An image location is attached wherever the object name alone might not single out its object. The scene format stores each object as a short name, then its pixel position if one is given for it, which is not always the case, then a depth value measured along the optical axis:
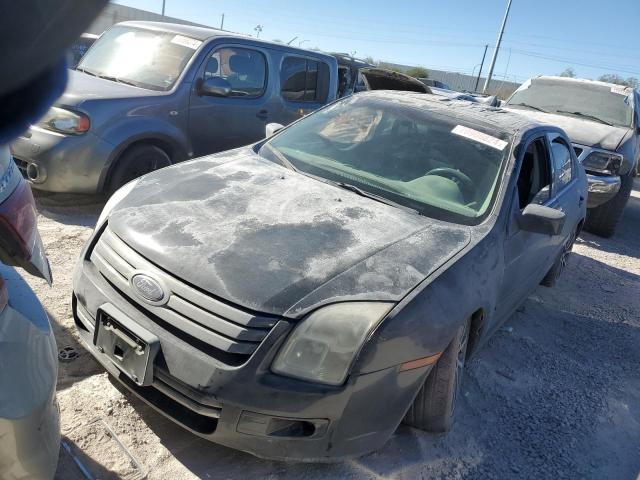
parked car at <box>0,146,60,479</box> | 1.25
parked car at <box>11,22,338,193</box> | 4.27
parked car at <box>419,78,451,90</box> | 17.65
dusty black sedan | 1.96
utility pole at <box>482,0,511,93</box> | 25.36
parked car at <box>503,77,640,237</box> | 6.58
